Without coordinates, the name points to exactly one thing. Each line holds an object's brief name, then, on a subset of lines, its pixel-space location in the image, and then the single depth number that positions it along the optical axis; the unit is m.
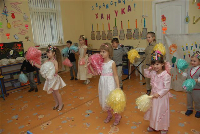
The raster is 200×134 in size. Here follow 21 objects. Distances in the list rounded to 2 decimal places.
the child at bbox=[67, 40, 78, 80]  6.03
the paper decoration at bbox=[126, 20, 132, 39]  6.52
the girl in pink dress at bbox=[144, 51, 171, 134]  2.49
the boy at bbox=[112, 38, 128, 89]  4.47
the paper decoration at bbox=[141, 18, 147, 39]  6.09
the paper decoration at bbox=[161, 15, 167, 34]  5.60
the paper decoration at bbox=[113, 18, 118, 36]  6.98
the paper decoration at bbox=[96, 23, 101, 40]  7.67
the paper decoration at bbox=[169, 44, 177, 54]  4.27
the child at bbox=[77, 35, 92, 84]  5.44
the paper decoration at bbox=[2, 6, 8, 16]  5.56
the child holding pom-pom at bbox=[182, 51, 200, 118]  2.94
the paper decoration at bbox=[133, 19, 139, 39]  6.32
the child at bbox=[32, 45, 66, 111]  3.64
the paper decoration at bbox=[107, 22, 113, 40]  7.19
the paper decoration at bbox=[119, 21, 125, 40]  6.76
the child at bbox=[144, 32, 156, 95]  3.93
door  5.19
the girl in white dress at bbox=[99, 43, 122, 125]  2.88
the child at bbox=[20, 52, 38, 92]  5.15
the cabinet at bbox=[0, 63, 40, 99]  5.23
